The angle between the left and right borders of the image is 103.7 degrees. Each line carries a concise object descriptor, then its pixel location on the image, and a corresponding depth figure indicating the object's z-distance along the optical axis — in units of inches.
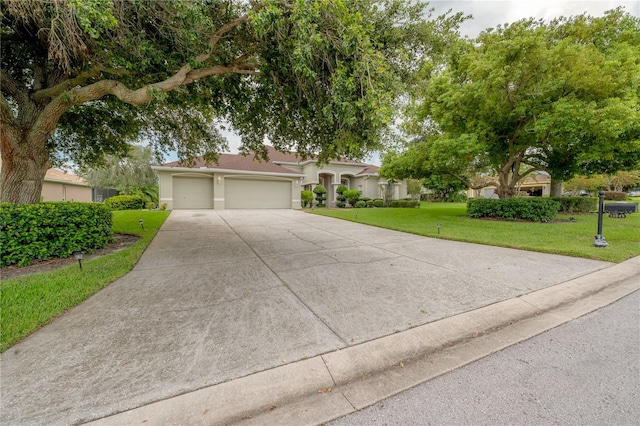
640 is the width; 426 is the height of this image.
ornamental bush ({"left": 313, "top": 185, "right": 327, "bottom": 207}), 815.1
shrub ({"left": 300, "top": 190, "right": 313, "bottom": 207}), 800.9
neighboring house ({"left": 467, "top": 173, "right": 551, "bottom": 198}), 1472.7
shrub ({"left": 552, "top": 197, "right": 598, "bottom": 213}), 531.3
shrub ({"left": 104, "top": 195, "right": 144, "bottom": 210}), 673.6
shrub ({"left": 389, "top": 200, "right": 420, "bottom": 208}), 825.5
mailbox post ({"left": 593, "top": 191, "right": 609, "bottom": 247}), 230.6
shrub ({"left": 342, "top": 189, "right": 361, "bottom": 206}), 814.5
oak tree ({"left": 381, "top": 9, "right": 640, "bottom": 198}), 310.5
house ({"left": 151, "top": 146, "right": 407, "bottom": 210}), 653.9
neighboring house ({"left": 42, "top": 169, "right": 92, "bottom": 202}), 775.7
